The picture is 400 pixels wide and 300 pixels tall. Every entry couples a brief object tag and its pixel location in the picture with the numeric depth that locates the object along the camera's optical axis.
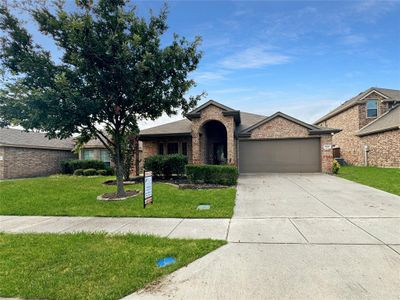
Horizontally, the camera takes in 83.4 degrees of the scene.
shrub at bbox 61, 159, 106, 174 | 20.55
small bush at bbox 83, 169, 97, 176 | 19.19
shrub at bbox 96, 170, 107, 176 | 19.34
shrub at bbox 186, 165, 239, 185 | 11.86
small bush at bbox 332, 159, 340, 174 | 15.80
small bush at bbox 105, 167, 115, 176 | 19.98
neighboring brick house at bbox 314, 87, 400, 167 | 19.08
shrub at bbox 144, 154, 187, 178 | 14.46
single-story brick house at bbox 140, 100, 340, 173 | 15.64
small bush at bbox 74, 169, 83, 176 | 19.52
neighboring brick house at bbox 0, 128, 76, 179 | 18.19
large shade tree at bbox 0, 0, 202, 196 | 7.69
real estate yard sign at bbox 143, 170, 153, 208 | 7.05
